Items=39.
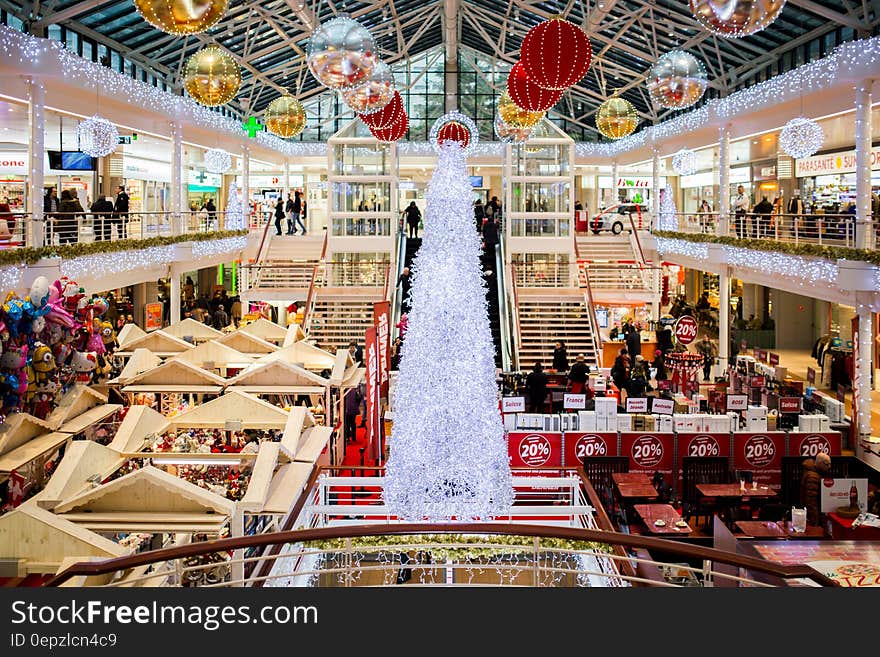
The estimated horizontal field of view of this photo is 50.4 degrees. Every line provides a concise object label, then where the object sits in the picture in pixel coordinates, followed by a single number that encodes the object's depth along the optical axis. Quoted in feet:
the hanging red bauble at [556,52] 31.63
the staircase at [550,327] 66.03
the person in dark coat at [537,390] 49.55
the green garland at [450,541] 23.48
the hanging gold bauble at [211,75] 39.81
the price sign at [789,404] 42.16
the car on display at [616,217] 91.39
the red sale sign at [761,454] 39.83
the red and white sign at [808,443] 40.45
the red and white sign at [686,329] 51.01
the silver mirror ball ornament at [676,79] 39.65
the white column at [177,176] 67.15
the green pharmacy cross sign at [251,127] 87.56
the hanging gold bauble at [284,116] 56.44
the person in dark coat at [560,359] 59.62
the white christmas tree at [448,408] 25.45
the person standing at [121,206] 58.90
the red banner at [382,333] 40.88
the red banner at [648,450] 39.65
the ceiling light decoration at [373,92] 39.04
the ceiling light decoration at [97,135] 46.19
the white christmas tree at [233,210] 83.97
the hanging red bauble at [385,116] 53.26
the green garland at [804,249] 40.24
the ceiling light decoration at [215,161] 71.82
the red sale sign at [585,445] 39.65
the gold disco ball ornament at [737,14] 22.85
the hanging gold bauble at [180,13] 24.17
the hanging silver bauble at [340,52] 30.73
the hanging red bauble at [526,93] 39.32
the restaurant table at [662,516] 31.42
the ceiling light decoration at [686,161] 70.33
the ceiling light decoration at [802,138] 43.39
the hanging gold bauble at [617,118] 55.52
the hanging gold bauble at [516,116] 55.52
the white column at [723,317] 66.13
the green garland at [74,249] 38.37
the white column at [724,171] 67.36
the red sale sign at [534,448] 39.75
